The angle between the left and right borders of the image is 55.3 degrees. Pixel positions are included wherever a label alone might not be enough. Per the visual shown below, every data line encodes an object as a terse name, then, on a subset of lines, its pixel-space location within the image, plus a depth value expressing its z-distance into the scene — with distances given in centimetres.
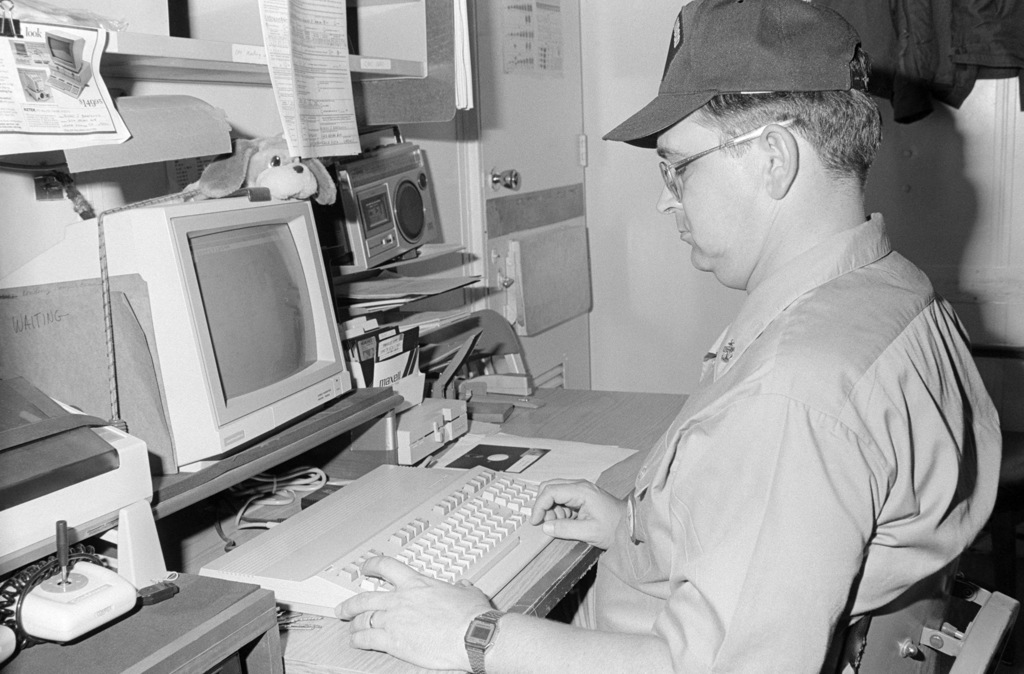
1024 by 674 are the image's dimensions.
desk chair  104
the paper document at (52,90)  113
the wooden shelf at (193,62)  124
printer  98
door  270
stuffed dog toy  147
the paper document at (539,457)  165
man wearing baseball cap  87
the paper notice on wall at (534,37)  278
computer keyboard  117
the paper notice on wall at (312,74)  149
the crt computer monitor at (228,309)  126
